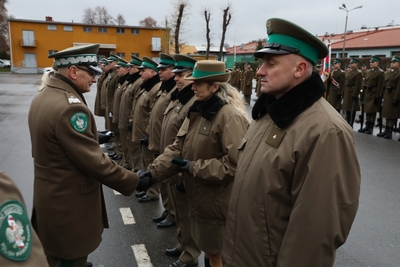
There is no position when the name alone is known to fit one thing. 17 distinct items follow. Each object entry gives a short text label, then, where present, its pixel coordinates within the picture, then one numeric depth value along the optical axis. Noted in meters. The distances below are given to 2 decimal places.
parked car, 54.53
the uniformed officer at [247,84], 19.12
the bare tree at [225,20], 38.16
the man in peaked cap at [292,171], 1.66
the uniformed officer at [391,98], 10.32
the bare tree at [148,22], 86.99
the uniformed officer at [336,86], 13.03
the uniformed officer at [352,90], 11.88
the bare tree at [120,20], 77.59
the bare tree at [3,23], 57.56
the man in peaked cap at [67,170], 2.52
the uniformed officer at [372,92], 10.98
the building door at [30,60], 47.44
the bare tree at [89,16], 77.89
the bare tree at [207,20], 39.97
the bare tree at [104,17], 77.88
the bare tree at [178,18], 35.00
